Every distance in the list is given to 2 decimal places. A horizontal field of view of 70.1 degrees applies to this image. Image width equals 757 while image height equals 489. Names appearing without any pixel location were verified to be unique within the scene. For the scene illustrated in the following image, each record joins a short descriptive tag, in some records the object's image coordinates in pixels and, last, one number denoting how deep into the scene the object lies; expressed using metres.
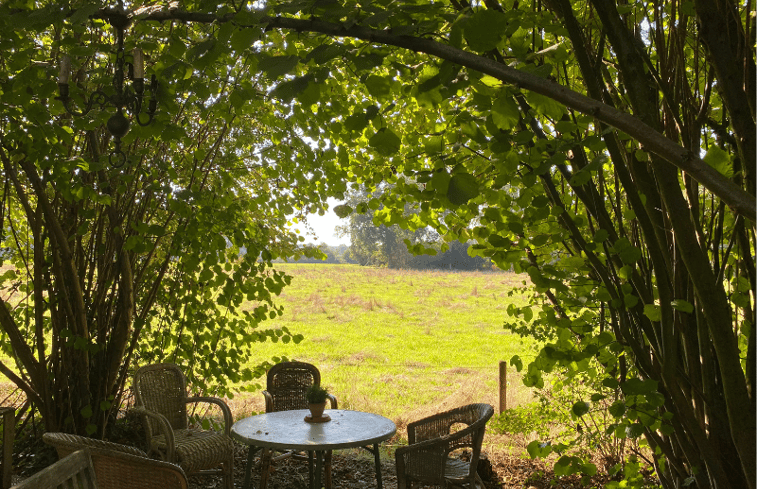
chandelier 1.94
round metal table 2.70
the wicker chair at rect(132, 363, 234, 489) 3.09
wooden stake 6.01
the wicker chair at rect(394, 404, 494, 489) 2.70
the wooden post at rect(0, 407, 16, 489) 3.01
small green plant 3.12
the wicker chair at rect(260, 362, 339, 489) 4.01
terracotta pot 3.13
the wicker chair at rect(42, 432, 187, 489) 2.09
